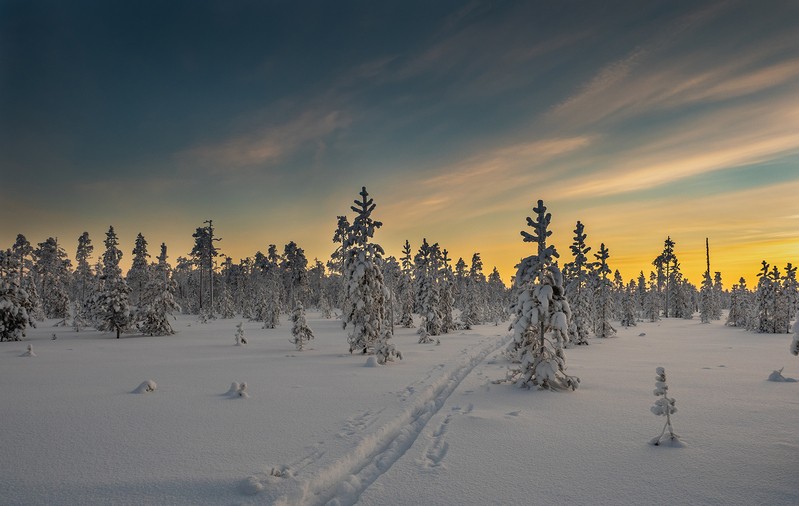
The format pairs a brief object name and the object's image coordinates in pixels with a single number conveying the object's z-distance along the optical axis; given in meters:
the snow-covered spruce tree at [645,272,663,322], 60.18
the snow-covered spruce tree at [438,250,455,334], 39.41
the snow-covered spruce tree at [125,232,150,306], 61.09
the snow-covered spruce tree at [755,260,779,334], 36.00
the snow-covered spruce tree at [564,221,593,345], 28.41
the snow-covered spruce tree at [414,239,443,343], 35.12
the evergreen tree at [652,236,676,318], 67.88
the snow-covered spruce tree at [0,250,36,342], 26.69
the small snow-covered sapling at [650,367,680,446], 7.61
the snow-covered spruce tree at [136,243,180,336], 32.19
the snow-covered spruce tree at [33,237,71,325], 57.62
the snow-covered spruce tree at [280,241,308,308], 67.31
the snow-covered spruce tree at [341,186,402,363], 21.22
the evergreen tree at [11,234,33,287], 71.56
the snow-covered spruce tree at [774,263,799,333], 35.38
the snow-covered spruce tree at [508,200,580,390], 12.88
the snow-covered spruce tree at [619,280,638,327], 47.44
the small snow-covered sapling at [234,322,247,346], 25.51
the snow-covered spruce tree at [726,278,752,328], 43.34
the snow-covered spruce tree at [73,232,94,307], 77.19
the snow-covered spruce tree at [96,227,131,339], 30.66
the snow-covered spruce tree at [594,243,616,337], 34.22
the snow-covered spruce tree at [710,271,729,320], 64.12
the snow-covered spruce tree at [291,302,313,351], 22.94
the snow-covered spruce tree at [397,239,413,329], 43.75
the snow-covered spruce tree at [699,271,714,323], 53.41
